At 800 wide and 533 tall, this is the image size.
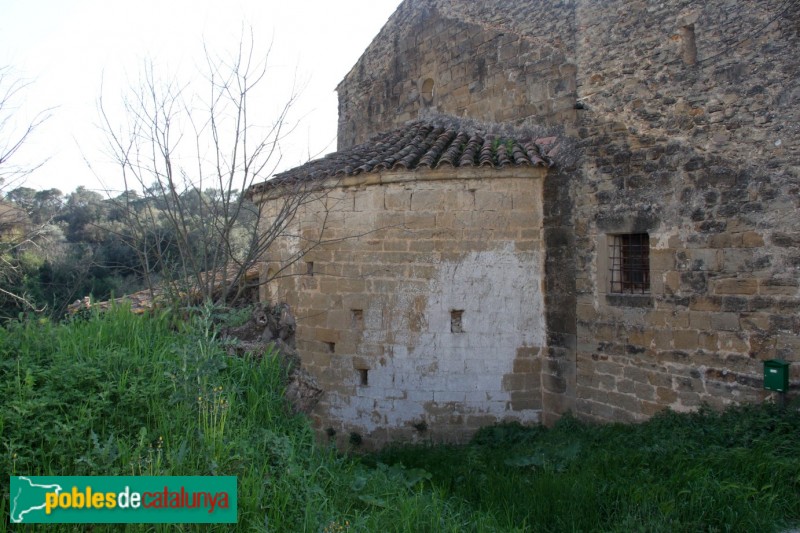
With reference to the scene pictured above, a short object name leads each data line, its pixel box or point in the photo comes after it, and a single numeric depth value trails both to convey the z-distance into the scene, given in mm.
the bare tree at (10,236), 7955
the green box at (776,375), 5621
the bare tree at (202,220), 6512
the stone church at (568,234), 5980
